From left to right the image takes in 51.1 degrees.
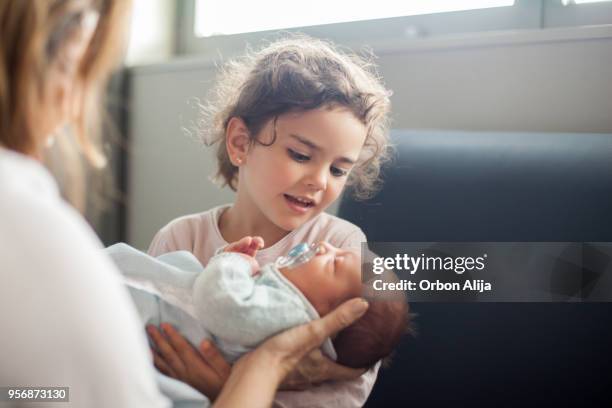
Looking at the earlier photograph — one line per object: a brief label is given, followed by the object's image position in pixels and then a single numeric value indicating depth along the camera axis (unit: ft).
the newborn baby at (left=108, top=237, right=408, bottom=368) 2.27
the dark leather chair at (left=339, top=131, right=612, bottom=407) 2.39
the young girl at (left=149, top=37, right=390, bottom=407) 2.50
